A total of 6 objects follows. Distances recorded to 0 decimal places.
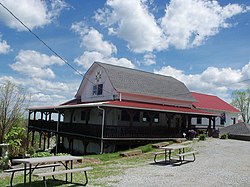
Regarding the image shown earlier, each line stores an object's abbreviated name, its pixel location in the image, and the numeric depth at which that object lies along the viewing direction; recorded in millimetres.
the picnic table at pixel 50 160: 8211
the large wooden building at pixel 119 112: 22484
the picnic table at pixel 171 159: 14029
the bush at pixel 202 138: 25500
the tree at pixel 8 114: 30656
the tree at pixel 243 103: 66125
